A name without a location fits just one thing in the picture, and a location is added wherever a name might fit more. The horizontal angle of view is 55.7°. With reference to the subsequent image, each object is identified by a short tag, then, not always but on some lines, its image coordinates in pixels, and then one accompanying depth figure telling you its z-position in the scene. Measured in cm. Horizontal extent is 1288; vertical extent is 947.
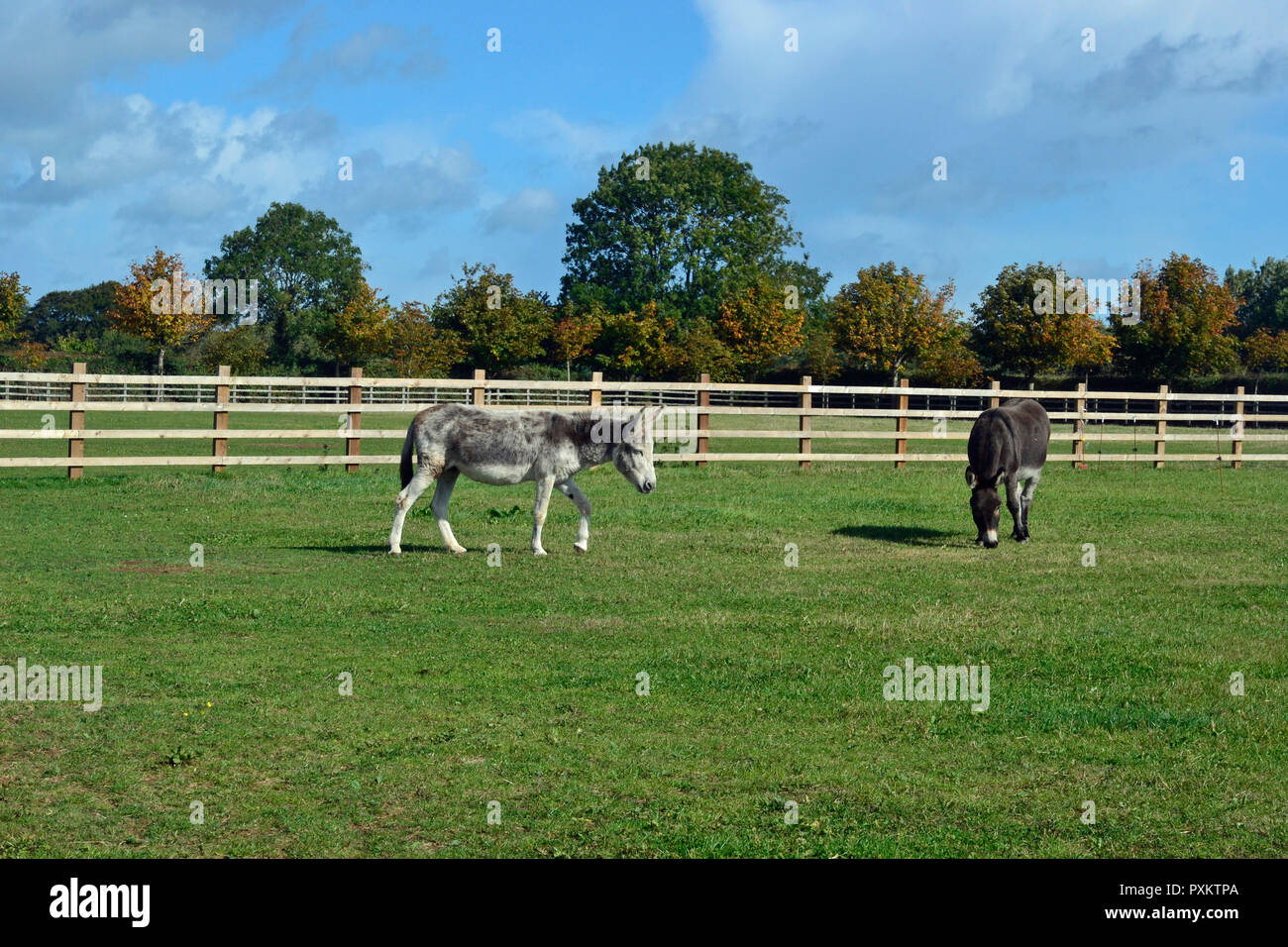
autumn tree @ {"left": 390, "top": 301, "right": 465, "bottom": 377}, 6047
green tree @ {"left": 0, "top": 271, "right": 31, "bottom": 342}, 5719
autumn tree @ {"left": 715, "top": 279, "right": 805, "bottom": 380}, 6650
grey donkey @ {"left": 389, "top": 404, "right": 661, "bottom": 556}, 1382
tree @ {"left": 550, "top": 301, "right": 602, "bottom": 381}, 6338
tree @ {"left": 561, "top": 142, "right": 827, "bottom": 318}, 7519
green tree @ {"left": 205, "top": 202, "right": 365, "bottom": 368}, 10075
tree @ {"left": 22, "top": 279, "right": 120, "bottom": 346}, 10976
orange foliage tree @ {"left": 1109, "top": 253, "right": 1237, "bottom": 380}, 6250
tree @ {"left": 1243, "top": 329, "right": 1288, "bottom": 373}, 6800
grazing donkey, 1477
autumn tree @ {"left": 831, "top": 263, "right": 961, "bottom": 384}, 6619
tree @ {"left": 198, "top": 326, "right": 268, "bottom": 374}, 6450
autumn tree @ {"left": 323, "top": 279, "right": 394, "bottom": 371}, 6366
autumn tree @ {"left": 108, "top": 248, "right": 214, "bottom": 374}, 6116
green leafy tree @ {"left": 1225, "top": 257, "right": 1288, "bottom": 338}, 8488
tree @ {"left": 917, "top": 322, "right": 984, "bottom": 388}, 6488
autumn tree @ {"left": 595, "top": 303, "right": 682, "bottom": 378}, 6475
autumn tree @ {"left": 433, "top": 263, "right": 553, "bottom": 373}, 5984
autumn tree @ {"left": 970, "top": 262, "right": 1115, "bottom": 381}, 5800
